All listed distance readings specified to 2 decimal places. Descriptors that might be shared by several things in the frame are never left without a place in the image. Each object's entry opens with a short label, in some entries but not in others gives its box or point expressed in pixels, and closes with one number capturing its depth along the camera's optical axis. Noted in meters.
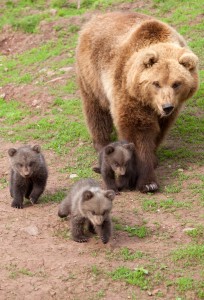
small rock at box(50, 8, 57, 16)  32.31
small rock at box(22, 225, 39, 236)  14.12
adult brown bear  16.41
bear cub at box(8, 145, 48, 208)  15.37
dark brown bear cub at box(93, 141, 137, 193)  16.03
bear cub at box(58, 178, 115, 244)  12.98
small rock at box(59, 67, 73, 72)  26.67
